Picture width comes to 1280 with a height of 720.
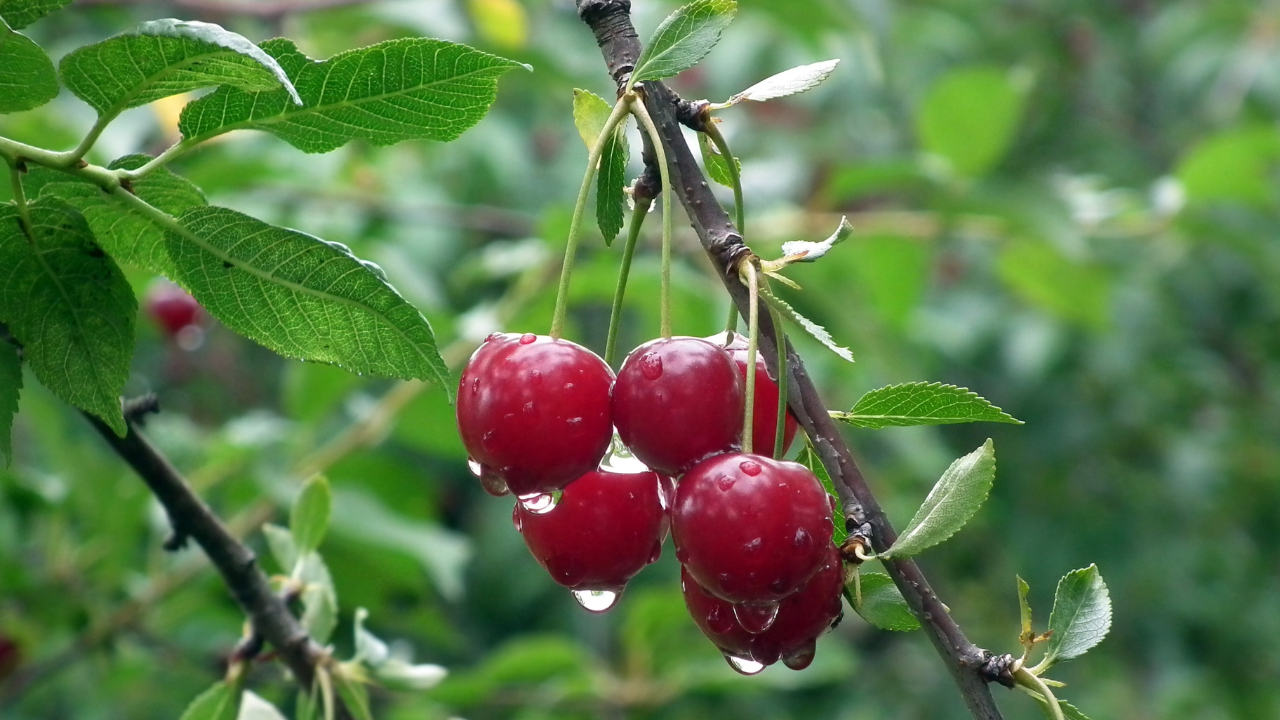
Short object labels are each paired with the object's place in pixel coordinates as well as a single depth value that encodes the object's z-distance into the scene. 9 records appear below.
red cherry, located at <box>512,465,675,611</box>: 0.67
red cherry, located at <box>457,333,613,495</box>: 0.65
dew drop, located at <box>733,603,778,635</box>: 0.65
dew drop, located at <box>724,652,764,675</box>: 0.67
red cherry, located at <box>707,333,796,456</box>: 0.67
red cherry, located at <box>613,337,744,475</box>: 0.65
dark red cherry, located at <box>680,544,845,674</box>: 0.66
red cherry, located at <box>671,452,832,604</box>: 0.65
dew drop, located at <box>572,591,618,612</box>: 0.68
